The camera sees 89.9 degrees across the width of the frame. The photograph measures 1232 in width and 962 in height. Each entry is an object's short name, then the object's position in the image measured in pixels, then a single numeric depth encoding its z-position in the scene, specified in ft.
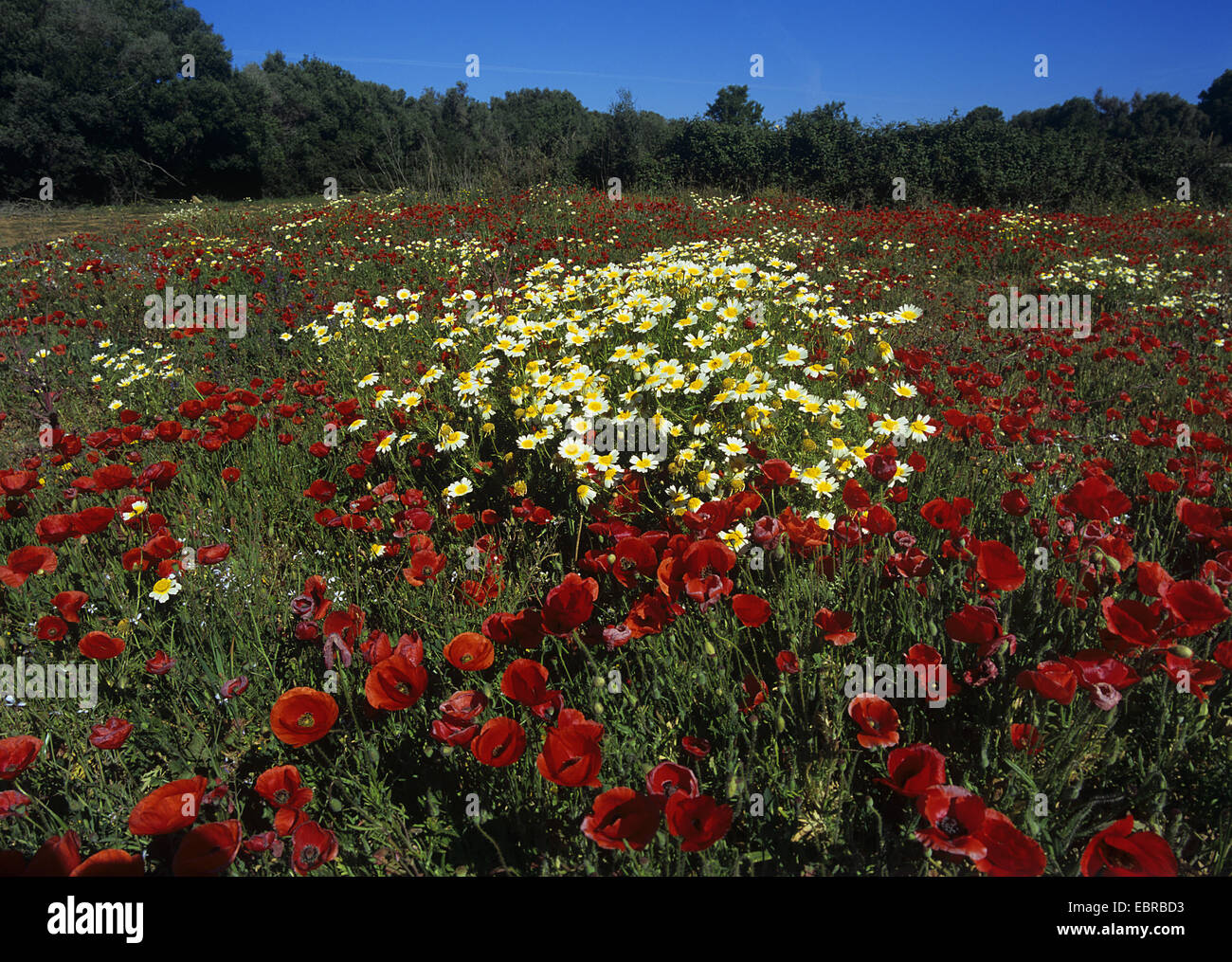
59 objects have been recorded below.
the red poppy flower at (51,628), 5.51
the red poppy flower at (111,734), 4.64
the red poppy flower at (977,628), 4.36
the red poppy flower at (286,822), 4.02
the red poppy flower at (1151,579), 4.10
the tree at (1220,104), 92.12
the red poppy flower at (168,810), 3.53
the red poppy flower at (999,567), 4.51
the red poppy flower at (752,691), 5.08
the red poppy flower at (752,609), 5.03
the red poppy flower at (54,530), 6.11
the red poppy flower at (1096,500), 5.08
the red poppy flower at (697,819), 3.37
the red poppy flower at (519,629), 4.78
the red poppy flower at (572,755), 3.56
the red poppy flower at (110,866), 3.20
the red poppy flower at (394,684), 4.29
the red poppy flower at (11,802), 4.19
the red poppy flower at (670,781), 3.56
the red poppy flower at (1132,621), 3.81
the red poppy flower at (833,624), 4.87
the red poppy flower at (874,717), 4.07
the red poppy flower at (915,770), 3.47
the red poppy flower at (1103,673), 3.78
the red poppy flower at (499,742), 3.78
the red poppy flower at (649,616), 5.05
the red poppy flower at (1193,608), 3.73
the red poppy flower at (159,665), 5.44
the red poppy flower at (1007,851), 2.97
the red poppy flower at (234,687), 5.24
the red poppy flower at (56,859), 3.20
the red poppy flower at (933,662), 4.36
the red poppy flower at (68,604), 5.70
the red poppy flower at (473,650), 4.60
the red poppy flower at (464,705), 4.01
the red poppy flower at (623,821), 3.42
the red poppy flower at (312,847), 3.67
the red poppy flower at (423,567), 5.82
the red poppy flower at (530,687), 4.10
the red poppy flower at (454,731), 3.96
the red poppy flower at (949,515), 5.63
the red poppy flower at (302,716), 4.16
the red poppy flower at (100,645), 5.28
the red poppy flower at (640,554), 5.24
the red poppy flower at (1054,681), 3.75
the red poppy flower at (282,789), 4.05
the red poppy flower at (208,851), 3.39
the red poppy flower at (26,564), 5.83
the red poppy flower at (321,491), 7.45
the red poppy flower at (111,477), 7.07
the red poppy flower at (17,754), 3.95
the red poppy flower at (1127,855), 2.94
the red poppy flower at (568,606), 4.56
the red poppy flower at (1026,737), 4.42
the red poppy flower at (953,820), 3.07
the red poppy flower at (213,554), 6.54
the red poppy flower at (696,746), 4.66
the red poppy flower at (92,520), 6.07
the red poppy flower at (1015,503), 5.82
